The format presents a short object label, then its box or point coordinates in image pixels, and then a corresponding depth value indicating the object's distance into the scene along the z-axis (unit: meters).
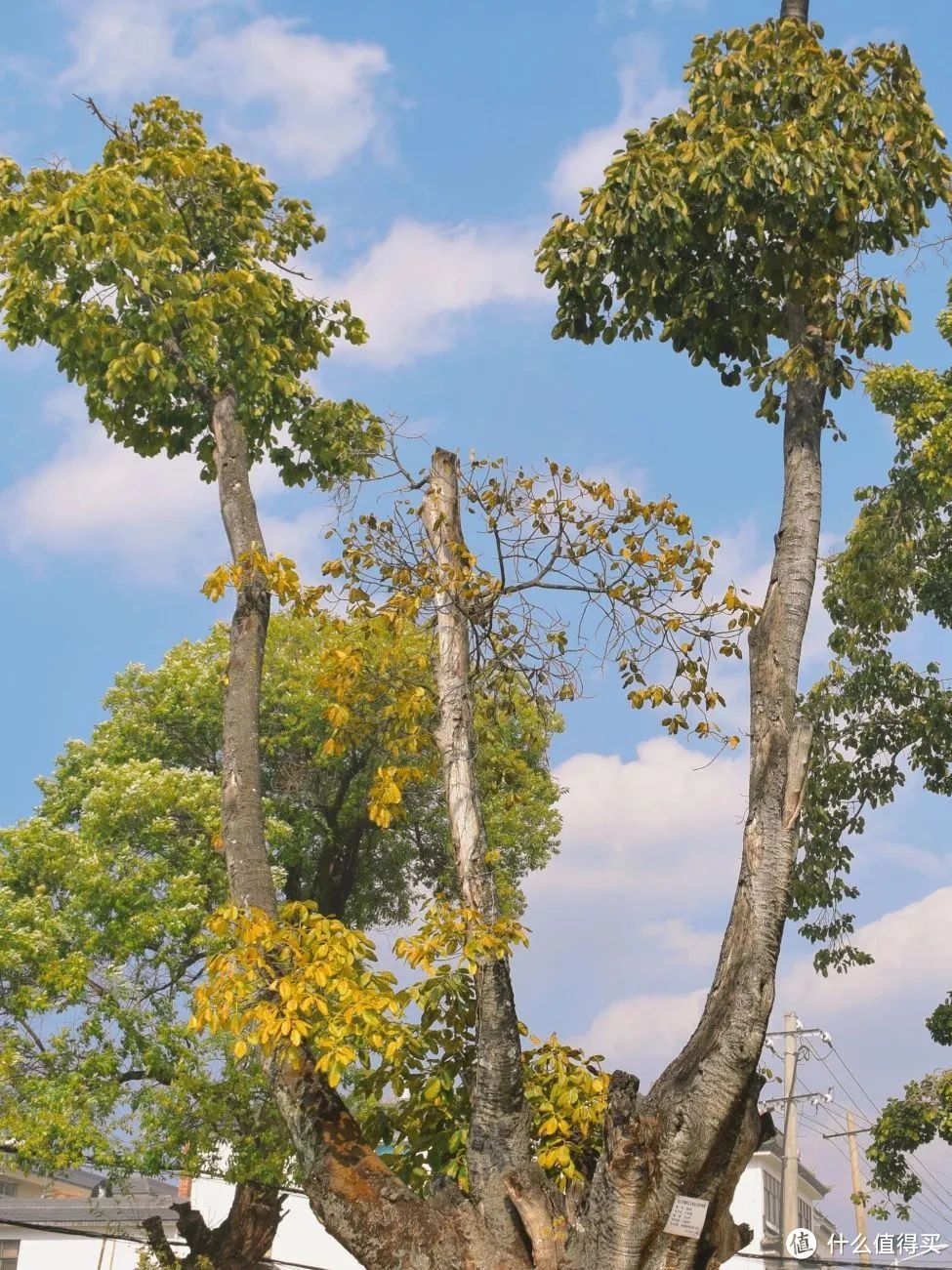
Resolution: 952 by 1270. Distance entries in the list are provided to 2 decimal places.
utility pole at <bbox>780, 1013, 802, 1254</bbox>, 27.91
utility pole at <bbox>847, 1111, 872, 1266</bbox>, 38.48
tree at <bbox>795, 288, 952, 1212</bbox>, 20.95
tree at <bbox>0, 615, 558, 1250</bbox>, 21.97
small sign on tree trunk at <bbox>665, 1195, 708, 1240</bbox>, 9.28
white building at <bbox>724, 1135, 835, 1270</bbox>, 44.03
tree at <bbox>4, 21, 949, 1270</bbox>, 9.65
